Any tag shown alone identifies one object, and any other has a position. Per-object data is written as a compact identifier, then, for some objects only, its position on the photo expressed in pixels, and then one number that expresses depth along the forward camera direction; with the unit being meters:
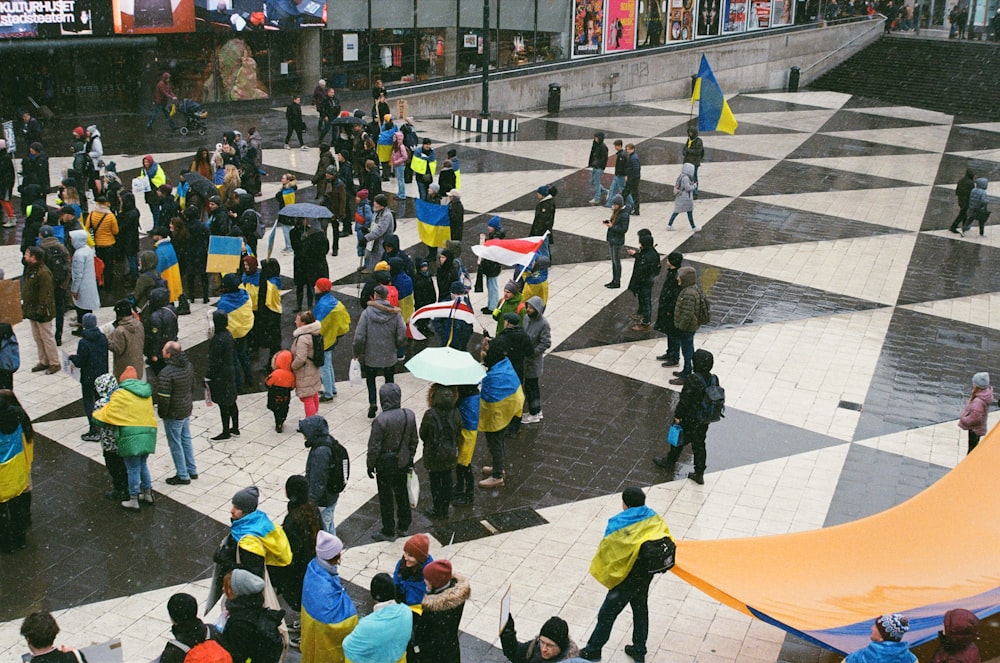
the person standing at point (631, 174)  20.00
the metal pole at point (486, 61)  27.74
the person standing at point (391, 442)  9.52
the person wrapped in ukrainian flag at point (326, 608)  7.19
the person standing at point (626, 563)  8.02
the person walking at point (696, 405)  10.80
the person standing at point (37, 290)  12.62
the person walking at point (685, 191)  19.95
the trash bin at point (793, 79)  40.72
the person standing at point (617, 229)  16.58
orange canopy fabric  7.41
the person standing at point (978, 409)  11.64
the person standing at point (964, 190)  21.16
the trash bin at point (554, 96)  33.09
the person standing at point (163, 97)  26.38
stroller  26.20
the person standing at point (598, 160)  21.53
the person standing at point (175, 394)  10.31
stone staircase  37.28
